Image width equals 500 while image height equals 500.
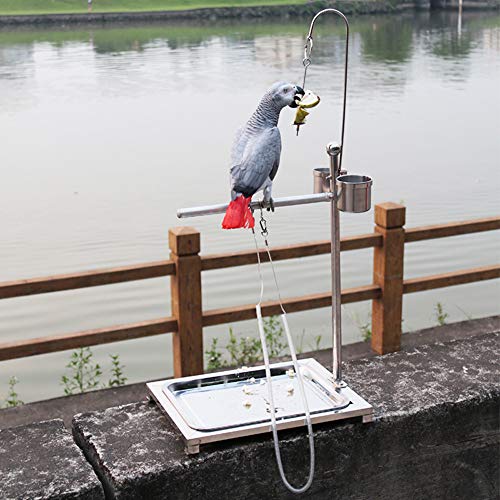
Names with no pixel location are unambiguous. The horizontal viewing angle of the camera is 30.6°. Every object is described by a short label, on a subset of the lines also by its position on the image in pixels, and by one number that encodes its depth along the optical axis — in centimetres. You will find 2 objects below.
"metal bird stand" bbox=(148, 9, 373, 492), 222
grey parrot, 222
